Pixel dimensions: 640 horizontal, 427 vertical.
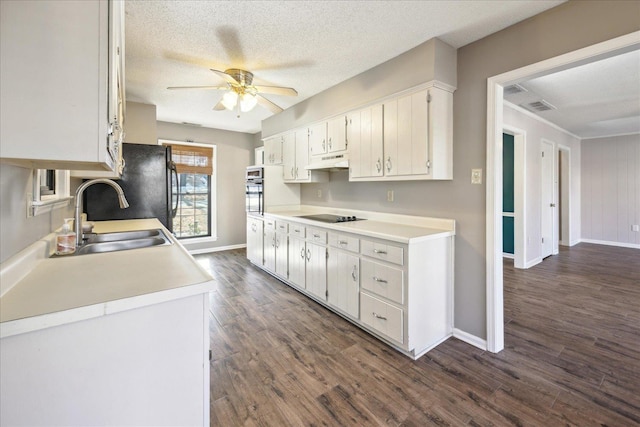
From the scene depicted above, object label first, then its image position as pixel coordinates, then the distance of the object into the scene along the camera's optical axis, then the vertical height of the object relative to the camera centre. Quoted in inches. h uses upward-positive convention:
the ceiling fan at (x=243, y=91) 112.5 +49.6
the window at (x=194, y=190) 216.2 +20.4
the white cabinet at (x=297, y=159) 158.7 +32.5
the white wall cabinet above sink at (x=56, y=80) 31.0 +15.5
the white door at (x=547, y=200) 203.2 +10.6
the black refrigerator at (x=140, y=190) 120.6 +11.4
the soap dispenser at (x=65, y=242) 60.5 -5.5
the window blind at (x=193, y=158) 213.6 +43.6
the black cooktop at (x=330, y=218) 127.9 -1.2
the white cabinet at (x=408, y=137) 95.6 +28.3
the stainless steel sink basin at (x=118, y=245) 71.2 -7.8
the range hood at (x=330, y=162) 130.4 +25.6
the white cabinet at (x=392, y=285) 87.4 -23.7
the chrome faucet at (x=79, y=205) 68.3 +2.6
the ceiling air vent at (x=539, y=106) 161.4 +63.4
